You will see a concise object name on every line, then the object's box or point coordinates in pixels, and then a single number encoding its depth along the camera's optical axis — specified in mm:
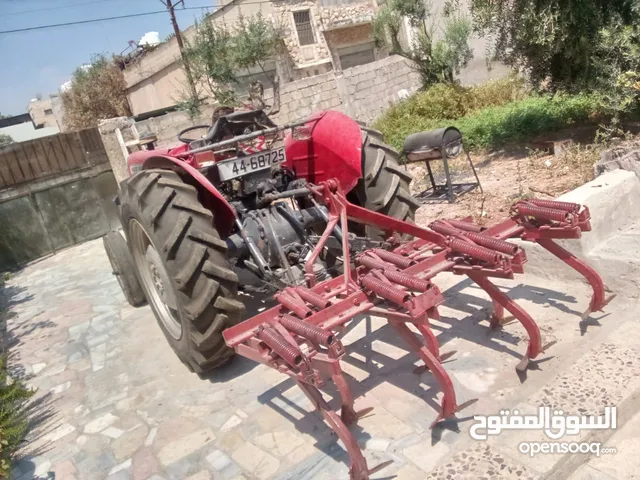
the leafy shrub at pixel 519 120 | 8102
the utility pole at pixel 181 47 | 15081
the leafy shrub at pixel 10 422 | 2854
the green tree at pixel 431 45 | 13422
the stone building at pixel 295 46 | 20703
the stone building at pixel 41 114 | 37894
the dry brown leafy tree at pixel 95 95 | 21125
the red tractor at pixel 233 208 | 3100
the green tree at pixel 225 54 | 15844
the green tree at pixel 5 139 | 28547
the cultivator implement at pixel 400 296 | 2250
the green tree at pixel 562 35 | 6250
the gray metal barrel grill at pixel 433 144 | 5965
